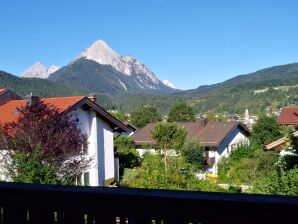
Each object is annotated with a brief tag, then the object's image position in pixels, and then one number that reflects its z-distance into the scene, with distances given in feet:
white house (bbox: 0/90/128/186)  74.42
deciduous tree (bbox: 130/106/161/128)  254.27
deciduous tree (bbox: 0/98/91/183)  42.98
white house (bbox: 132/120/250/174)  119.75
